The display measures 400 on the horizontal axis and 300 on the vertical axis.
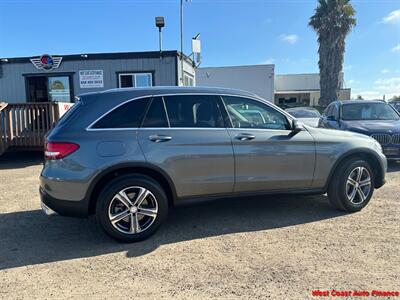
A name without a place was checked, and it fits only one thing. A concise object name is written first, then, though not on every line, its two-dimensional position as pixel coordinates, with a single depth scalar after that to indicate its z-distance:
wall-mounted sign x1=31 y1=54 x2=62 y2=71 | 13.92
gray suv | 3.98
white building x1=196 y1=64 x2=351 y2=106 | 29.97
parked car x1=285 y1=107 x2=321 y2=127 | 15.39
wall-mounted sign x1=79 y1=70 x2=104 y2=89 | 13.88
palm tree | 27.08
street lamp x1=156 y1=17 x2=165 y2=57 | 13.82
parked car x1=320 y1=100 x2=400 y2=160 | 8.11
